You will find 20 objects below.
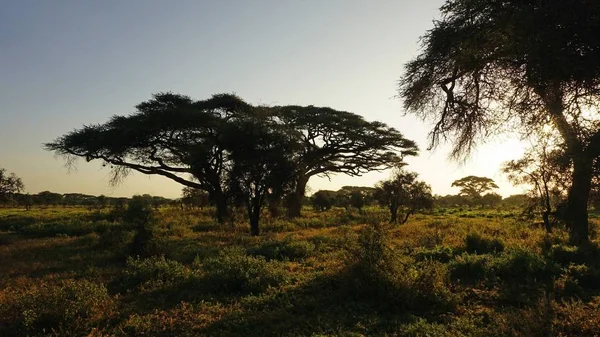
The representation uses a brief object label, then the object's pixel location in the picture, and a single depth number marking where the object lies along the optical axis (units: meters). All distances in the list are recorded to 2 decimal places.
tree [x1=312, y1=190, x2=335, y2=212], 50.12
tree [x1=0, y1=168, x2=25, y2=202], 52.93
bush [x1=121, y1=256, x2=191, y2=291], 9.12
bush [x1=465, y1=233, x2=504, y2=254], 13.46
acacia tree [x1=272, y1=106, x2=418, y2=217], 33.69
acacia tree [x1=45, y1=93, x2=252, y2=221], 26.20
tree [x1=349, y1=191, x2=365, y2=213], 50.96
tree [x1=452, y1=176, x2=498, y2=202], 76.19
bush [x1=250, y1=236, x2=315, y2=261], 12.97
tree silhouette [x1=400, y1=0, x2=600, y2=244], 5.70
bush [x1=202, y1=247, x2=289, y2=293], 8.76
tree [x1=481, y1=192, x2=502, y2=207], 69.06
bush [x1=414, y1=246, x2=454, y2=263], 11.74
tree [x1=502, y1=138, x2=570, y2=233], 9.63
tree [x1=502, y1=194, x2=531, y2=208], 70.11
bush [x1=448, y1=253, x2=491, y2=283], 9.70
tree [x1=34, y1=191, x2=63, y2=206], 67.31
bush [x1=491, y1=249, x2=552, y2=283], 9.34
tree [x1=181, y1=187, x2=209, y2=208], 42.12
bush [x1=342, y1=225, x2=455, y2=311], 7.37
